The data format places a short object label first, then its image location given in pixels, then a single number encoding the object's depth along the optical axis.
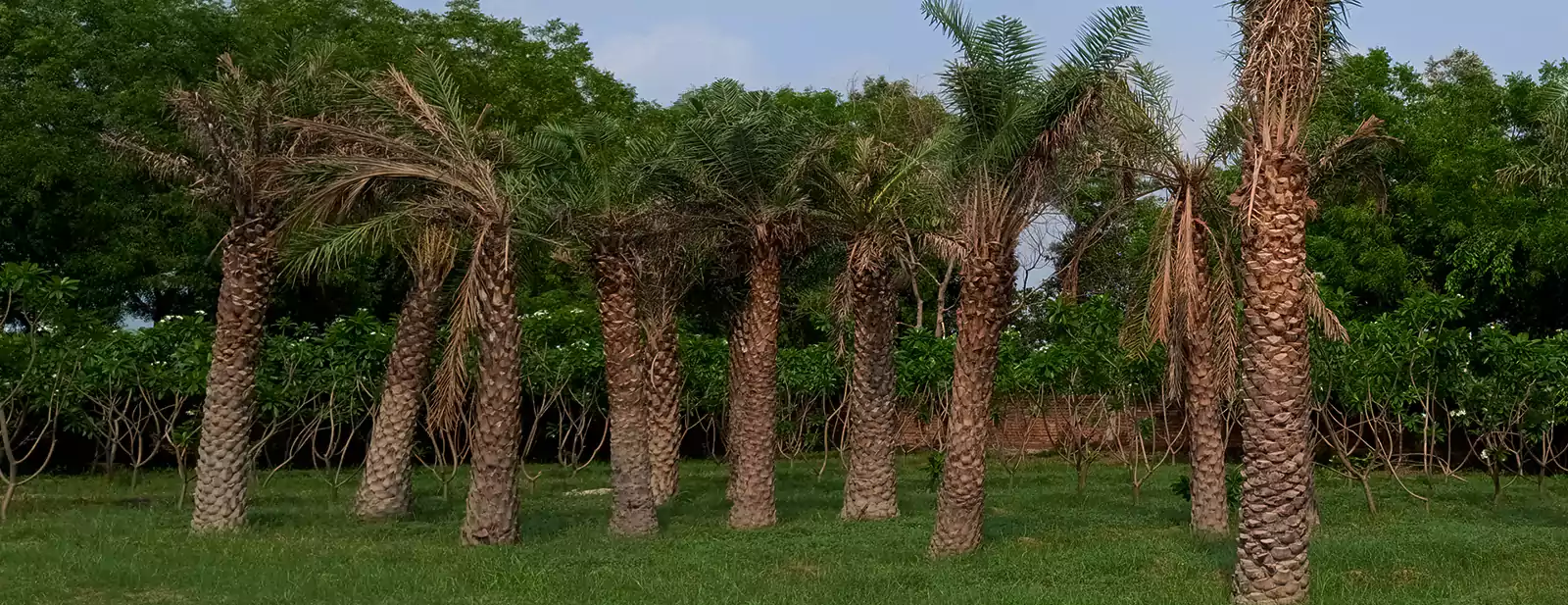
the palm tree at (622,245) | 13.38
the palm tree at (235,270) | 13.15
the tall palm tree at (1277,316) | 8.83
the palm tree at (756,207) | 13.49
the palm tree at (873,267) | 13.73
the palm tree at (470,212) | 12.09
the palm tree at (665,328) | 14.81
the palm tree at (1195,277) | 11.77
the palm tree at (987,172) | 11.48
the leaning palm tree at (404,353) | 13.84
